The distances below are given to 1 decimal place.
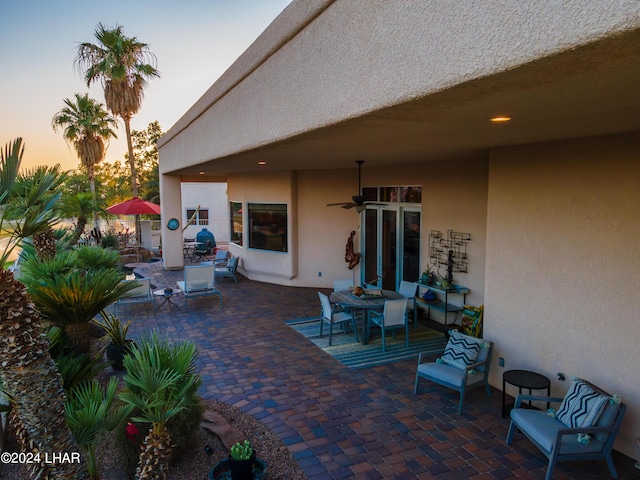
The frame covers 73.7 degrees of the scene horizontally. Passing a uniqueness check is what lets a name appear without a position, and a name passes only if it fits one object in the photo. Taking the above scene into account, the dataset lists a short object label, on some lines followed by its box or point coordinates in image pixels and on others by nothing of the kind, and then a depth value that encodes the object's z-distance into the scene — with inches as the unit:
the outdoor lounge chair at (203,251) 718.3
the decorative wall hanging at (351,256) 459.2
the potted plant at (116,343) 265.0
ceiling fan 348.5
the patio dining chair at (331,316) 306.0
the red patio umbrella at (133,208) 591.8
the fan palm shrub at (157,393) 148.3
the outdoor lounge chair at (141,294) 384.5
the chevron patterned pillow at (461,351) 224.1
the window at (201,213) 1040.8
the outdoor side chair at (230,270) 523.3
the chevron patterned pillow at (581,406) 160.4
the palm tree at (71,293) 217.0
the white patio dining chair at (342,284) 359.9
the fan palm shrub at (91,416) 155.3
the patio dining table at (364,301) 298.7
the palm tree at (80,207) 426.2
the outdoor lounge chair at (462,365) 216.1
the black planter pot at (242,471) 151.0
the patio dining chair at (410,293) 347.6
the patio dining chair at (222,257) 600.7
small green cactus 152.8
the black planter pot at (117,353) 264.7
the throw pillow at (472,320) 265.9
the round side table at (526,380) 190.7
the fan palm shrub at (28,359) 129.8
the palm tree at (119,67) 768.3
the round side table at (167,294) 402.3
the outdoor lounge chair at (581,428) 156.0
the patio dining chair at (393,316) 290.5
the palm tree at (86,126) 820.6
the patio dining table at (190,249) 744.6
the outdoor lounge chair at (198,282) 412.8
